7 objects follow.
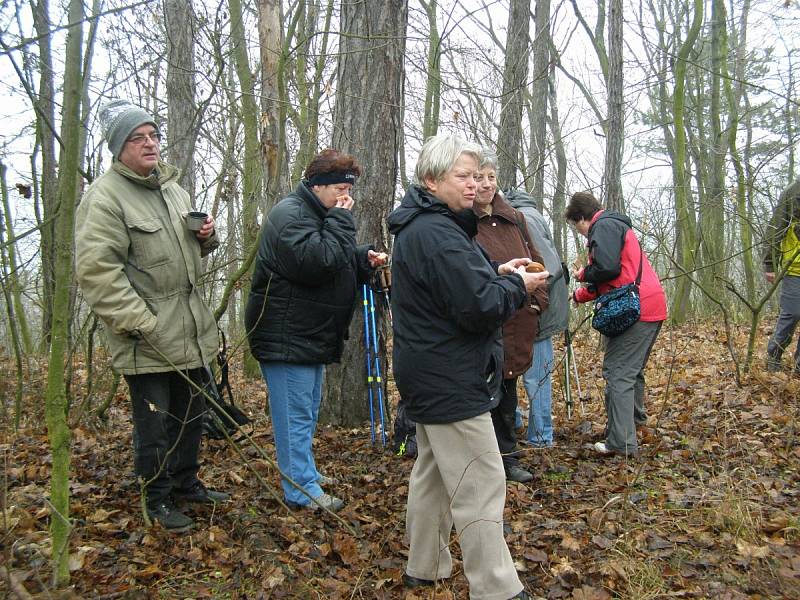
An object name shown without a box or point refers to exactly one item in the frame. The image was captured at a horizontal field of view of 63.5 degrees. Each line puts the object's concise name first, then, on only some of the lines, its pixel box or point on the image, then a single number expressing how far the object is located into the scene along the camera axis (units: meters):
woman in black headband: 3.76
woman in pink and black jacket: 4.66
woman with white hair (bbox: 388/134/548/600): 2.69
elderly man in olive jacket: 3.37
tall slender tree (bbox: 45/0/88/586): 2.54
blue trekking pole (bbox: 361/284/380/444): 4.88
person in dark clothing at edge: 6.21
